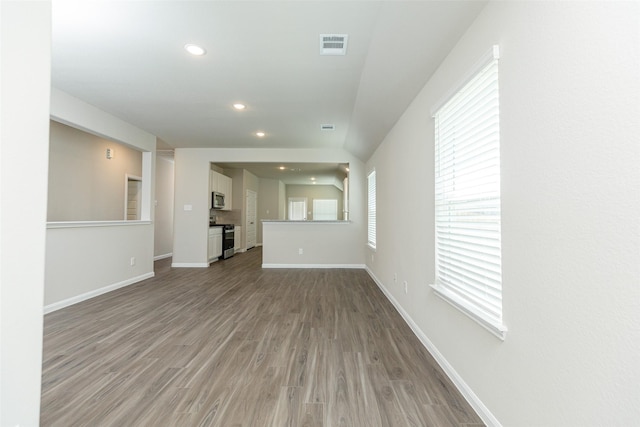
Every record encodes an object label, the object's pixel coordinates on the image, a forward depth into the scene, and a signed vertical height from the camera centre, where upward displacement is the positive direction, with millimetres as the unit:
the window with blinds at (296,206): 11859 +427
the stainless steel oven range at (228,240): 7172 -646
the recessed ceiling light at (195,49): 2408 +1452
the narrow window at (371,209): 4974 +140
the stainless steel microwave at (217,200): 6828 +389
